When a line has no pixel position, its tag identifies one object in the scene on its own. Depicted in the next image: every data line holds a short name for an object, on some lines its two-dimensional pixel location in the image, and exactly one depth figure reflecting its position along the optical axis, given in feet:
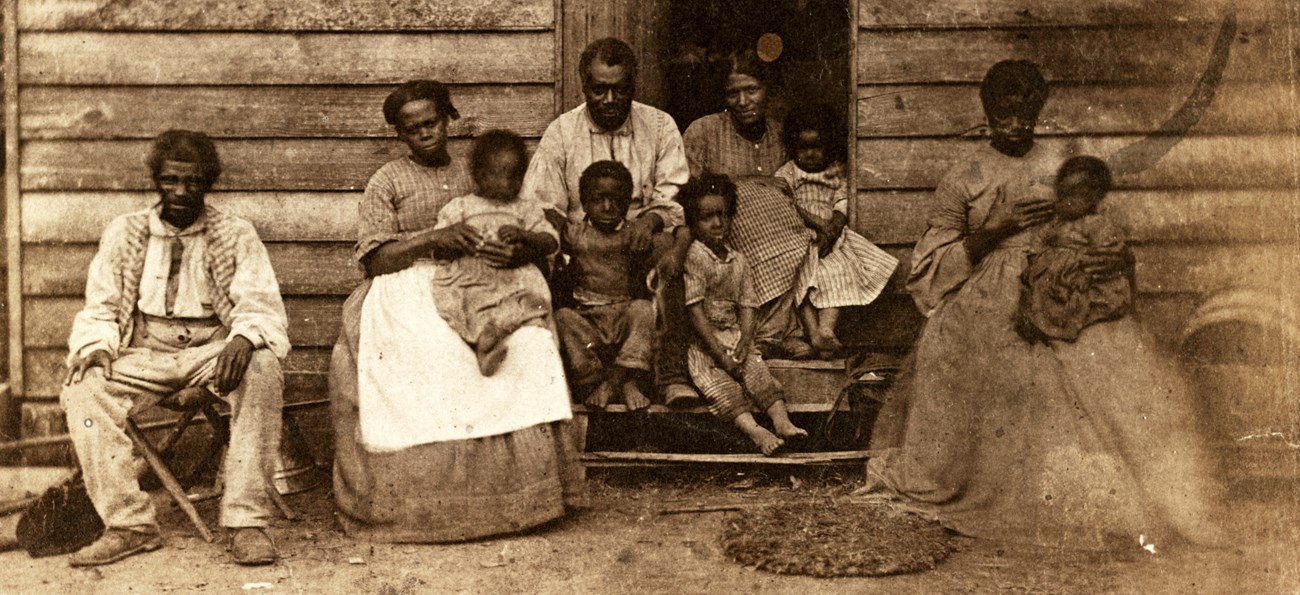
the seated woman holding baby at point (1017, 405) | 13.89
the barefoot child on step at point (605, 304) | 16.24
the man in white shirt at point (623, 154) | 16.63
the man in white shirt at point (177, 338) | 13.83
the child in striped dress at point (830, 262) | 17.56
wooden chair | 14.33
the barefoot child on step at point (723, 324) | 16.43
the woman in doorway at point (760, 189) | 17.54
